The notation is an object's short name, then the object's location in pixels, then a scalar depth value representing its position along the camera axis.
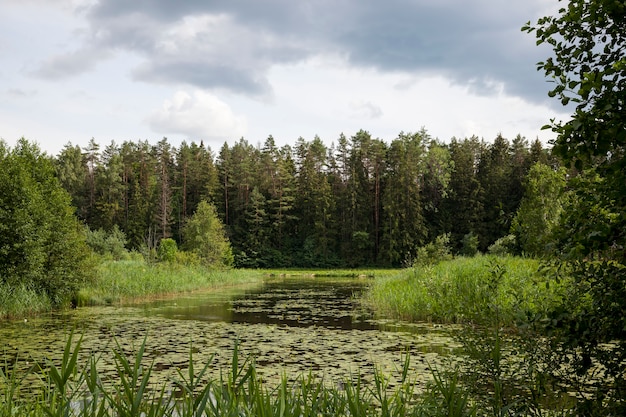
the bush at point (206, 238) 34.38
